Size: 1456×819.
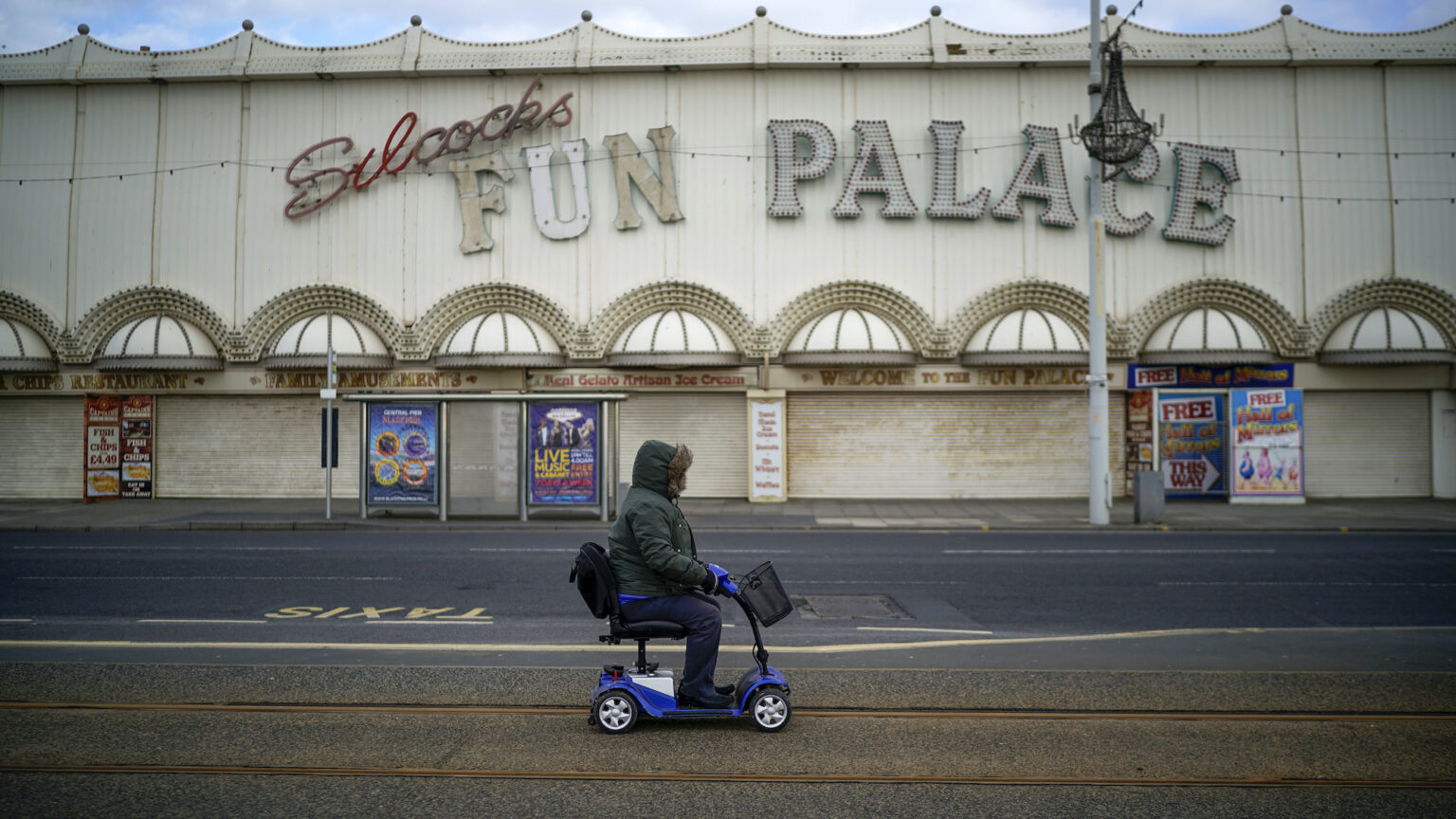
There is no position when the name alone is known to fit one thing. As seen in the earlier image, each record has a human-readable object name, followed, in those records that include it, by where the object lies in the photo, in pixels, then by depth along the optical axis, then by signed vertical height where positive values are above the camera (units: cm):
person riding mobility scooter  546 -83
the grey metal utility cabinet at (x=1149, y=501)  1902 -89
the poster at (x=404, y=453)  1952 +15
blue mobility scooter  553 -134
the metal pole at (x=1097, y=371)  1867 +170
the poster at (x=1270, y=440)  2214 +39
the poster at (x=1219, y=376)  2317 +196
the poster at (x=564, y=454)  1956 +12
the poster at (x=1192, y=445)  2327 +30
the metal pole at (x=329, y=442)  1962 +39
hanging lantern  1841 +640
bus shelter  1952 +15
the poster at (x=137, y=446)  2472 +41
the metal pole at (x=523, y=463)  1952 -6
